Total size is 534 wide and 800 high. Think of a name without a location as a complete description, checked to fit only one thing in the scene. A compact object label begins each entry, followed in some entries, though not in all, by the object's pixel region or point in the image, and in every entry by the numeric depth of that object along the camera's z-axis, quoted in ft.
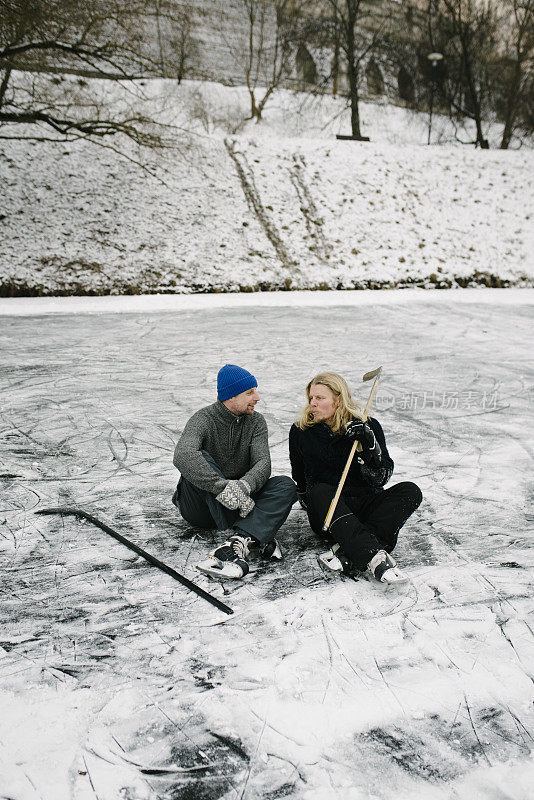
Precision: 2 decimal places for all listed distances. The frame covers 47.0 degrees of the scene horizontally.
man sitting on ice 9.85
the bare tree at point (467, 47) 86.33
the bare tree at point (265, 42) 91.81
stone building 93.09
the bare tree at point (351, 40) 75.55
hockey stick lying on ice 8.82
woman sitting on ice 9.69
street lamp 91.98
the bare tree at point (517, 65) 83.25
